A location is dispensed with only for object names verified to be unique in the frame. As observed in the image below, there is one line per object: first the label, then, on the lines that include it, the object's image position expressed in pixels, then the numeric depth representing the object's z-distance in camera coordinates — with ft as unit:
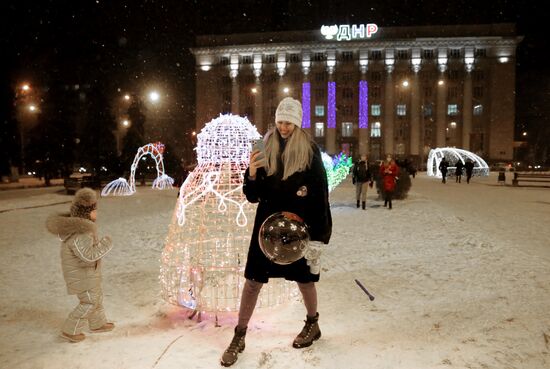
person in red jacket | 50.98
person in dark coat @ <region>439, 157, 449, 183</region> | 101.52
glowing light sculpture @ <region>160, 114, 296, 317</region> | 15.81
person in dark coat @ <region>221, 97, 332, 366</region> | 12.84
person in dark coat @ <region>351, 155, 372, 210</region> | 51.11
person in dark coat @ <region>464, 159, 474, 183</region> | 101.09
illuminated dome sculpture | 138.10
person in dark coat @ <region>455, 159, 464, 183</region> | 105.50
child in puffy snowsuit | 14.14
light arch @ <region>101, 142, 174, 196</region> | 75.10
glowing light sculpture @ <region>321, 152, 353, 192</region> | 62.49
